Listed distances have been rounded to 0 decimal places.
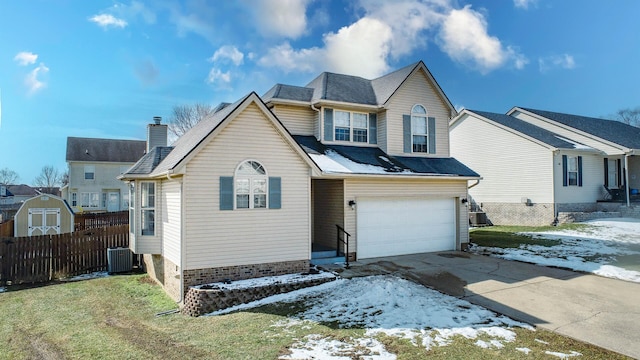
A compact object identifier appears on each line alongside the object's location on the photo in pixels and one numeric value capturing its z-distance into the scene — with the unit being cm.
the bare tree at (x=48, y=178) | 9319
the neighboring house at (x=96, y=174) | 3569
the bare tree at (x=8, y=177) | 9432
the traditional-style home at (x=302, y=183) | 935
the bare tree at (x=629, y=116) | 6169
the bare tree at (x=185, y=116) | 3656
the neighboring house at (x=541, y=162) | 2172
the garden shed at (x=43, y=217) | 2042
